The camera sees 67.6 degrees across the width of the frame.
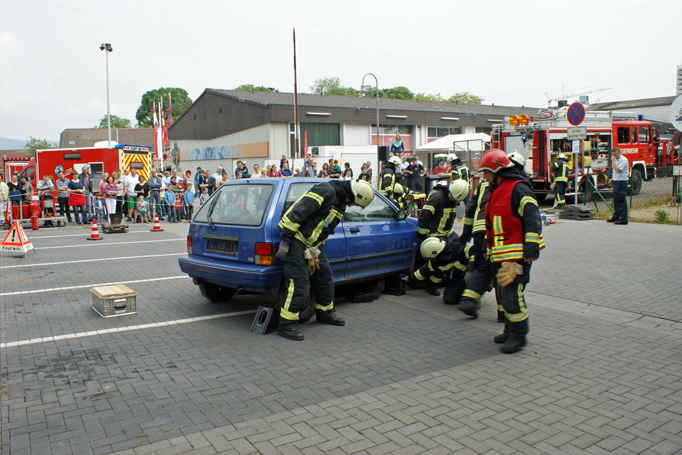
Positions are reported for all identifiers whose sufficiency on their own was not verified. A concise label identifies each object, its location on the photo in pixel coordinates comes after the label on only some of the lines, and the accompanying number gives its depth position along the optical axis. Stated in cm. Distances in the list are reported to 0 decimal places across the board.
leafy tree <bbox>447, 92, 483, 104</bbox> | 8856
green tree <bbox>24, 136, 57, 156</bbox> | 8852
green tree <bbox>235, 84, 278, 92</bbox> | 8584
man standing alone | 1362
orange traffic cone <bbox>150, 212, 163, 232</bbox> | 1539
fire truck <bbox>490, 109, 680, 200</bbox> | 1839
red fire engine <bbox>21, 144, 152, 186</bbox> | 2242
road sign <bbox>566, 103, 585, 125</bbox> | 1409
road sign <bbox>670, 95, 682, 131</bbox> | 1117
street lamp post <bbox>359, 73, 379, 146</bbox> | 2575
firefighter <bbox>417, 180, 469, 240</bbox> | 686
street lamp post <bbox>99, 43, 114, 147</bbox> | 3509
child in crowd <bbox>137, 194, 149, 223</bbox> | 1795
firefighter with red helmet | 471
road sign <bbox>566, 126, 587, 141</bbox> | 1442
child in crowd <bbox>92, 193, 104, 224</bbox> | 1773
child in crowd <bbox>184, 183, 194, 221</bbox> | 1869
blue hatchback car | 546
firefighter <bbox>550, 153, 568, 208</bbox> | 1659
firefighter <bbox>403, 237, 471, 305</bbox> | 675
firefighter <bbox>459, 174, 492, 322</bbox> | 564
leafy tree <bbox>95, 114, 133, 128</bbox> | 10335
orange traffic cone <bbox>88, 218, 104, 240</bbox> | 1347
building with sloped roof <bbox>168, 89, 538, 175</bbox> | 3328
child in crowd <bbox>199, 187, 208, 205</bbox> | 1929
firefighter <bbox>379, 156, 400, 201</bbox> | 1134
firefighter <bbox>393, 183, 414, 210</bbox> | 966
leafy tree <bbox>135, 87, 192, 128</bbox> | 9869
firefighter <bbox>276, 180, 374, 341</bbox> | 518
